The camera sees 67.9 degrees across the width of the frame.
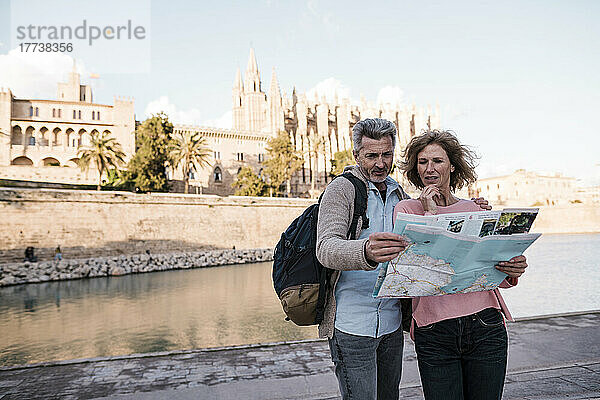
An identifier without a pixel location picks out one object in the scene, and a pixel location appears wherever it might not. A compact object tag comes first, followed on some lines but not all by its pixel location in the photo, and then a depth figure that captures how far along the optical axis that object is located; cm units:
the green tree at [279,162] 4164
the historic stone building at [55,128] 3794
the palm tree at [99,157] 3077
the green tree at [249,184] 3788
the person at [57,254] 2120
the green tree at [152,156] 3138
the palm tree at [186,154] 3587
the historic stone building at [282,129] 4612
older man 187
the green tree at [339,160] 5003
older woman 186
